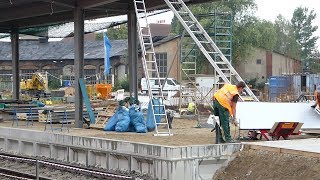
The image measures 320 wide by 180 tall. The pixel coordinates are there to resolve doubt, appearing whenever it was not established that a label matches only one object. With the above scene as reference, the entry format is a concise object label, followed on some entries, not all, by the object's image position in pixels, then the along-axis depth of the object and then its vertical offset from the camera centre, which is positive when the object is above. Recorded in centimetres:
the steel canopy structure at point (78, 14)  2186 +261
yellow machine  4638 -66
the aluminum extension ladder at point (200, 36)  1775 +127
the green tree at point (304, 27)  10028 +802
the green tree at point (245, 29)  6150 +483
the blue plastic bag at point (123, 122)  1883 -142
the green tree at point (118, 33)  8456 +608
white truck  4550 -71
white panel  1512 -100
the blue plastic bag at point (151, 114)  1862 -121
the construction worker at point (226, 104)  1420 -67
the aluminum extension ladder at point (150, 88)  1760 -36
